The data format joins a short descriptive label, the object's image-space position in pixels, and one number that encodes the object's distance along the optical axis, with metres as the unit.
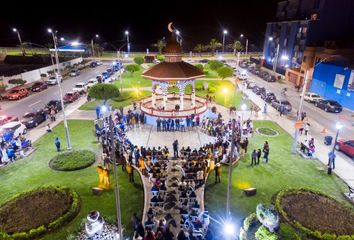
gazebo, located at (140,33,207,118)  30.02
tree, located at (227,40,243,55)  99.88
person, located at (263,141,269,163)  21.96
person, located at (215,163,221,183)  19.11
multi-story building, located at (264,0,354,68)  55.81
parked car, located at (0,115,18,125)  29.45
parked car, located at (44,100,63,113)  34.84
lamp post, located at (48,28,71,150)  22.84
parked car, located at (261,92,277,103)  40.65
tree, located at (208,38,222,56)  101.81
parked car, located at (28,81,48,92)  46.74
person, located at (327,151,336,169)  20.58
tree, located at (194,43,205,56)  105.59
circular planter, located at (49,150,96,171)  21.23
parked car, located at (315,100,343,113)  36.44
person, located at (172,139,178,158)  22.12
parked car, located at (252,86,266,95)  45.17
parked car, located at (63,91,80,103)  39.83
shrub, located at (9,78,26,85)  46.80
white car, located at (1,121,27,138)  25.93
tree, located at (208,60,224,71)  58.75
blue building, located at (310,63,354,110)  38.40
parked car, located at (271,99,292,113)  35.66
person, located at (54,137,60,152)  23.94
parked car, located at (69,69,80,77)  62.34
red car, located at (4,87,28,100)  41.09
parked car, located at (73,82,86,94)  45.26
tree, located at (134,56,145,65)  69.86
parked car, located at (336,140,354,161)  23.40
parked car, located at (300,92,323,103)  40.44
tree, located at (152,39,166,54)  100.99
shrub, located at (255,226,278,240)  12.41
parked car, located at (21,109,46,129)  29.63
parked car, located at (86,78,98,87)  50.71
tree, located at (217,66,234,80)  48.91
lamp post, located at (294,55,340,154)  23.23
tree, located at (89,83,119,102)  33.81
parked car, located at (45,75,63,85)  51.80
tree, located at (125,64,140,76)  57.38
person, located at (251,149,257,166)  21.44
